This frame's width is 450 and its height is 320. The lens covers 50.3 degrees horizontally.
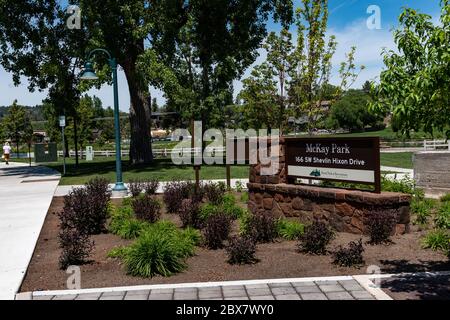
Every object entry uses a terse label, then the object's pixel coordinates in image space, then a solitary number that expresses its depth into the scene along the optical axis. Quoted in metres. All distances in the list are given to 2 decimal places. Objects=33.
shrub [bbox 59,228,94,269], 6.42
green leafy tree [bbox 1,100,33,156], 55.44
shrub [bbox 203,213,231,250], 7.31
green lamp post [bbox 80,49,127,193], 13.55
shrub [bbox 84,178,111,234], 8.80
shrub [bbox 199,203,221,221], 9.03
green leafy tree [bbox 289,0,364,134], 16.20
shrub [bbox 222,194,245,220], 9.56
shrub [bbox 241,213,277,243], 7.70
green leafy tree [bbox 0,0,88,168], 21.33
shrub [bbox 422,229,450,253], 6.88
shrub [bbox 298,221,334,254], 6.86
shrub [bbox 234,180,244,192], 13.61
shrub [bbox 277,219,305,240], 7.93
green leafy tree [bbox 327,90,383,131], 87.88
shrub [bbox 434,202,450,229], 8.27
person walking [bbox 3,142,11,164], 31.01
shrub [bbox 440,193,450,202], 10.54
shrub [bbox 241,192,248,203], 11.80
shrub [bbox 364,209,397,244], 7.29
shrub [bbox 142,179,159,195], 13.31
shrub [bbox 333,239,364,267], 6.14
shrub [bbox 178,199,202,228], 8.80
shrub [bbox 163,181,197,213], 10.67
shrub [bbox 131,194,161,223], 9.38
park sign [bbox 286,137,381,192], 8.16
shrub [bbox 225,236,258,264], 6.40
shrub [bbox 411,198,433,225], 8.84
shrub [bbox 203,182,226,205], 11.10
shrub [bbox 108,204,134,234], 8.79
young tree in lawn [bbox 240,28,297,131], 18.80
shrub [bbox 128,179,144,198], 12.87
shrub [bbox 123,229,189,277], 5.93
